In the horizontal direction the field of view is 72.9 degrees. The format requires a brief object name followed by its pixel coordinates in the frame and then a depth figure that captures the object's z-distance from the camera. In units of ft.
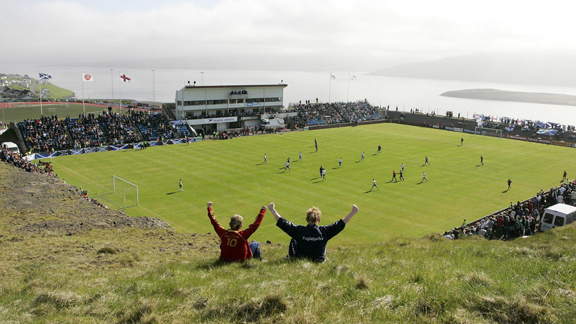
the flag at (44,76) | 222.56
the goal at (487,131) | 270.87
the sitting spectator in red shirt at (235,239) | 28.35
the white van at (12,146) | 170.40
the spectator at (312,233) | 26.94
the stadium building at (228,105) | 264.64
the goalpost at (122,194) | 111.34
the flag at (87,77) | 233.35
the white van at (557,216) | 84.74
